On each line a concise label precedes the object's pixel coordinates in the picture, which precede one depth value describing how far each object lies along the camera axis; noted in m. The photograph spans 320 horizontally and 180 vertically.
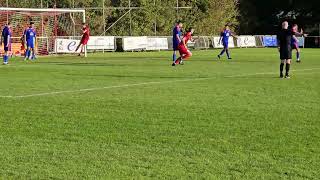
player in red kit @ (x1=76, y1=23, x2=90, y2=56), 37.17
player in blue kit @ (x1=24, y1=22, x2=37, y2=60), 34.25
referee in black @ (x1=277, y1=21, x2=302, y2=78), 19.73
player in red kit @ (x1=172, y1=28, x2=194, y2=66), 27.70
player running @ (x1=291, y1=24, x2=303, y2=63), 28.15
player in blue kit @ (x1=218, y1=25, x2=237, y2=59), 34.28
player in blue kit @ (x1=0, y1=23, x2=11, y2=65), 30.39
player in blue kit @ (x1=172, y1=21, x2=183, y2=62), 27.81
